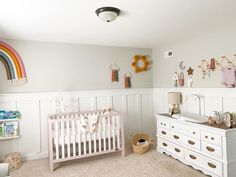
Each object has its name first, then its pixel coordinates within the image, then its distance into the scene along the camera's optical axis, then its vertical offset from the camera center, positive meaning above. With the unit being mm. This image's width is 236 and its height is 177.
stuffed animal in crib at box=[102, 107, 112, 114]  3493 -404
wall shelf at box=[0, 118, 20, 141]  3017 -683
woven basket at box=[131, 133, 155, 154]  3357 -1041
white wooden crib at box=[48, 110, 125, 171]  2863 -767
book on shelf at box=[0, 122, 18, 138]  3023 -628
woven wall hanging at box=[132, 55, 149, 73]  4090 +538
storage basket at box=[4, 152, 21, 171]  2873 -1069
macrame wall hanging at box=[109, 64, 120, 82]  3900 +336
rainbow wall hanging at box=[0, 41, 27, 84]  3113 +449
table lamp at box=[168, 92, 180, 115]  3467 -235
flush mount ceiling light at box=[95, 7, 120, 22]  2006 +823
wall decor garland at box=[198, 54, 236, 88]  2604 +263
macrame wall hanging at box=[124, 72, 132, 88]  4010 +169
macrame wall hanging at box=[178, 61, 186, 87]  3494 +219
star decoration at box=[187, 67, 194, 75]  3318 +286
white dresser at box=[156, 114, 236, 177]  2311 -836
